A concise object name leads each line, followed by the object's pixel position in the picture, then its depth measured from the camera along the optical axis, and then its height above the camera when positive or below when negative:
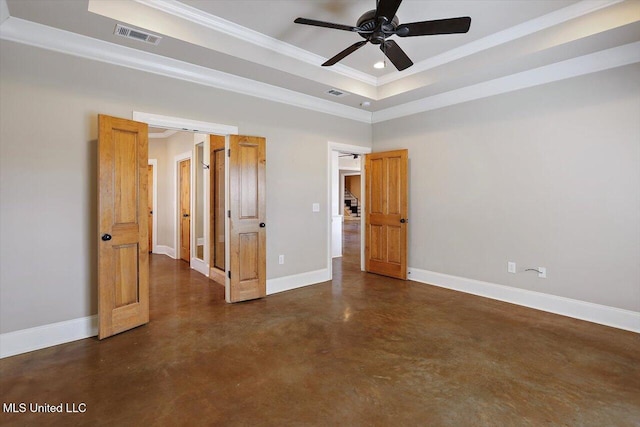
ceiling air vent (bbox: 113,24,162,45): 2.89 +1.74
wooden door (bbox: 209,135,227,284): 5.30 +0.07
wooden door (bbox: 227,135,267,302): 4.11 -0.10
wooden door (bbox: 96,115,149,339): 3.01 -0.14
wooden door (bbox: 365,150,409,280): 5.24 -0.03
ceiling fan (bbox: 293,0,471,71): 2.39 +1.56
